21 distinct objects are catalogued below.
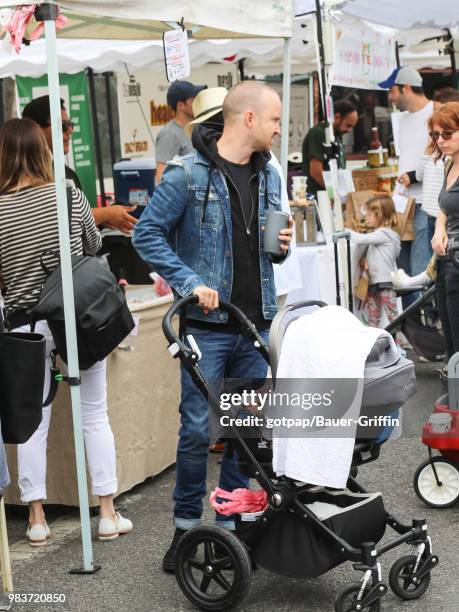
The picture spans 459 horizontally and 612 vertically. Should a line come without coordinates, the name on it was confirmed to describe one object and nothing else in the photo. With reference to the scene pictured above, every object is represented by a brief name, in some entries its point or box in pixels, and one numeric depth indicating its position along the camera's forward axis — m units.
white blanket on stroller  3.53
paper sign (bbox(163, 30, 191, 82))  6.14
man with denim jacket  4.00
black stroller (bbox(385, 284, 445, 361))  7.42
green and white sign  11.94
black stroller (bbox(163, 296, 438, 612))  3.60
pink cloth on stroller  3.78
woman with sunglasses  5.73
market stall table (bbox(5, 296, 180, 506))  4.95
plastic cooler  8.08
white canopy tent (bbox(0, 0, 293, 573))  4.04
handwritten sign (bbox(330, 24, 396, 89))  7.94
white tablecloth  7.03
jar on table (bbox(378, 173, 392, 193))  9.73
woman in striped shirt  4.45
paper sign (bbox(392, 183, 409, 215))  8.55
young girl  7.97
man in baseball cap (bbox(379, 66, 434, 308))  8.52
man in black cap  7.30
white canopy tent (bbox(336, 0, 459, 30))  8.10
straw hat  5.55
